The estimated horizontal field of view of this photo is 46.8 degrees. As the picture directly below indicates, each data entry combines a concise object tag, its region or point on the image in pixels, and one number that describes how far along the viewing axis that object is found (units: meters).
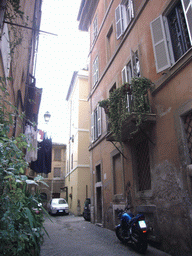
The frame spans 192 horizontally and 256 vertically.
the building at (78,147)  20.30
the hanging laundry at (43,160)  12.28
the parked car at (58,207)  19.11
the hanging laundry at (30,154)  8.94
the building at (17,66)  3.98
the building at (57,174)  31.53
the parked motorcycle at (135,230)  4.98
